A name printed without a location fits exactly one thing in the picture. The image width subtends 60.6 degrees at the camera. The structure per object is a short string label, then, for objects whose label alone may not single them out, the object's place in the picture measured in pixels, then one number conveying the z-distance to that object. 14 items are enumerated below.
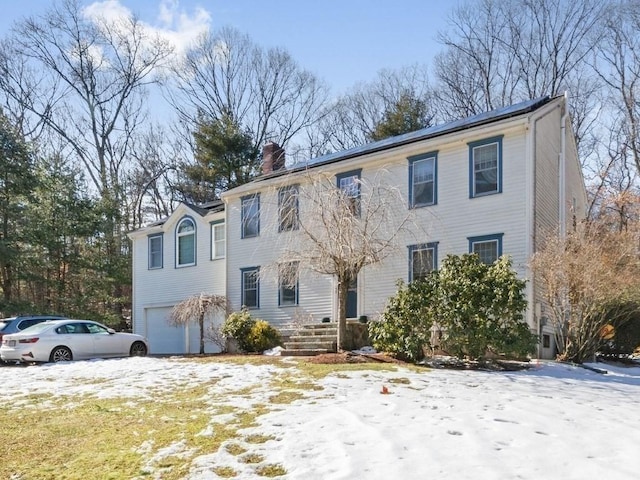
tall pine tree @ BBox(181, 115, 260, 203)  31.59
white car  14.36
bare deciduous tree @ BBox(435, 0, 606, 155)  30.19
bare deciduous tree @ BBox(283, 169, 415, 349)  13.36
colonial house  14.49
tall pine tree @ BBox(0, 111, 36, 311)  23.88
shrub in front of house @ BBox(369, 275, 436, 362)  12.00
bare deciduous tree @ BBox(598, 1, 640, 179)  27.86
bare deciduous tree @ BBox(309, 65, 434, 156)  35.19
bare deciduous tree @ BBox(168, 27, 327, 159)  35.91
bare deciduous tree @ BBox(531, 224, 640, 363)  12.55
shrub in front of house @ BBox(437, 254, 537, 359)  11.40
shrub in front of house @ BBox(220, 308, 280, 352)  16.53
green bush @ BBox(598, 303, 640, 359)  15.08
